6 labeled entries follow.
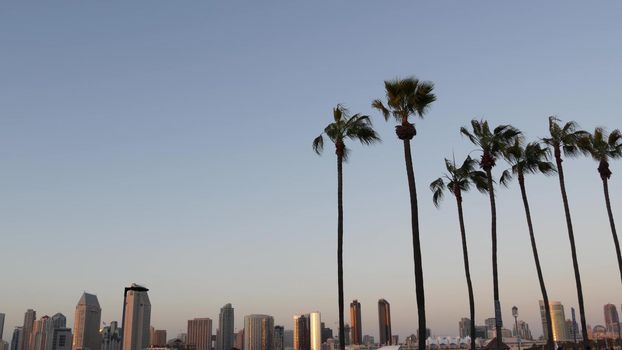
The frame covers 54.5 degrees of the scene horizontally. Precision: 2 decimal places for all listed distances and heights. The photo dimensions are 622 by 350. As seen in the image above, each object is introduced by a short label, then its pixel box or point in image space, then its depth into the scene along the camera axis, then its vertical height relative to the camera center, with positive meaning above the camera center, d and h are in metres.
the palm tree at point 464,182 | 47.58 +12.07
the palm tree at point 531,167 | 48.16 +13.15
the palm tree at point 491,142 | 43.19 +13.50
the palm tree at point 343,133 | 38.81 +12.92
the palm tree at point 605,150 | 49.62 +14.64
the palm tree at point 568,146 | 47.72 +14.59
